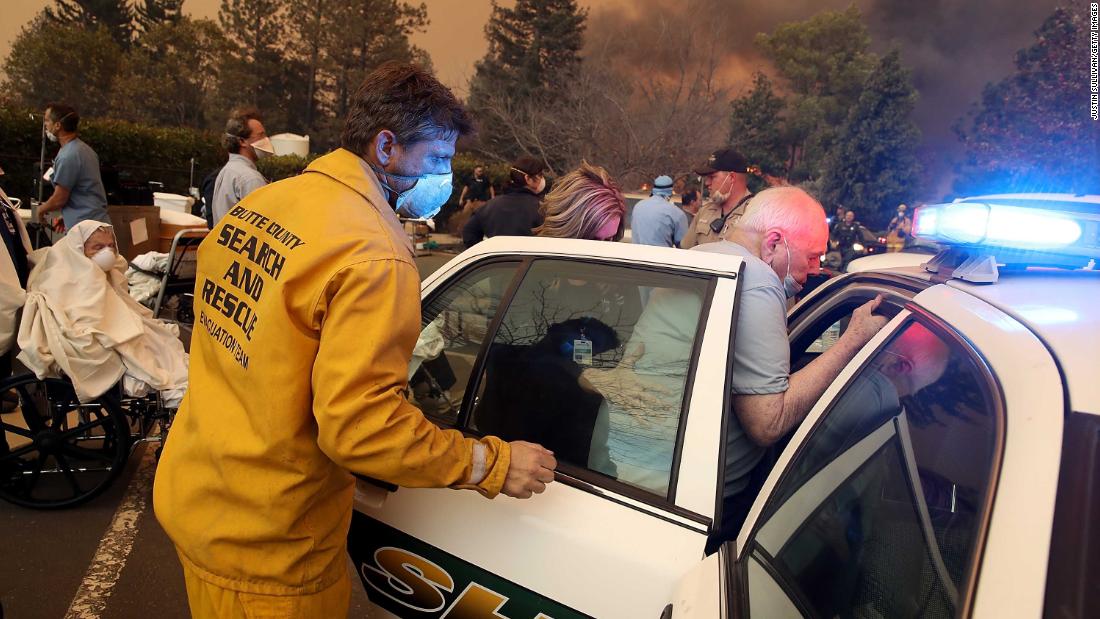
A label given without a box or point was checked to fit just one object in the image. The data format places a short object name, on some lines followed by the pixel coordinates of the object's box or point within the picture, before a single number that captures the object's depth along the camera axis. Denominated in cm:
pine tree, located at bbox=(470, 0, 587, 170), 1702
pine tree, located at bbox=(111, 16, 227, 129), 2428
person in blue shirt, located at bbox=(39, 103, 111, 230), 532
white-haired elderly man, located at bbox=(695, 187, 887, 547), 168
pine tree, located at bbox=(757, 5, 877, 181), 2938
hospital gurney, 514
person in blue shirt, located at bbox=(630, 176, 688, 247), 550
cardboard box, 618
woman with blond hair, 244
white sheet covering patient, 329
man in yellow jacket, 125
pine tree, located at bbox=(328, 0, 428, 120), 2738
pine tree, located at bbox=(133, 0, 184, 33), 3170
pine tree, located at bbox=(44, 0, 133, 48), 2990
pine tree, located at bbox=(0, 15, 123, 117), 2209
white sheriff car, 80
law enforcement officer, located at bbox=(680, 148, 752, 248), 502
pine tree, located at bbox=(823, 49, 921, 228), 2656
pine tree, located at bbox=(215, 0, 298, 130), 2705
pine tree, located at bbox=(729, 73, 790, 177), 2731
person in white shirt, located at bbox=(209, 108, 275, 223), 469
